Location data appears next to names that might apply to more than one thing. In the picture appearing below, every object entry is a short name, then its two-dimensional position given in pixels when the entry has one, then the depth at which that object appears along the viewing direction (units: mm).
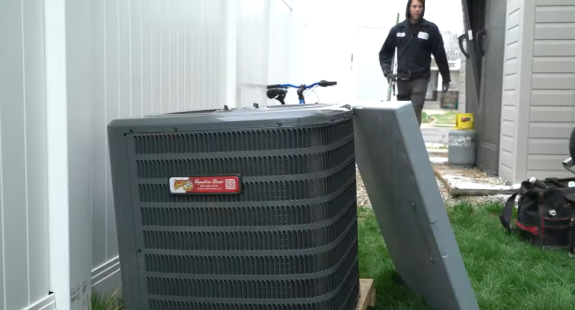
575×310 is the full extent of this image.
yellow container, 7098
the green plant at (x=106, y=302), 2232
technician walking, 6312
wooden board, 2336
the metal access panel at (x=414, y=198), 1884
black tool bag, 3486
